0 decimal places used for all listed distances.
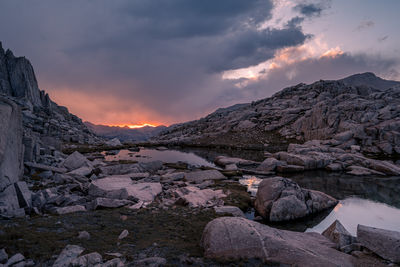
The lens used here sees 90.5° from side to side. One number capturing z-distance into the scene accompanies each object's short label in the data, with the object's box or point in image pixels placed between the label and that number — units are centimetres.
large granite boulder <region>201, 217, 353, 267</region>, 866
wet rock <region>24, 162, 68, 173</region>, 2030
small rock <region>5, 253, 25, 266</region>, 665
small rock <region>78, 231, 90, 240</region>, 931
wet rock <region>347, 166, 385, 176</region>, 3704
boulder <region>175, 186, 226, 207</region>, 1780
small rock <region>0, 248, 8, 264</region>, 671
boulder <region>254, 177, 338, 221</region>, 1662
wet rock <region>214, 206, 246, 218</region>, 1596
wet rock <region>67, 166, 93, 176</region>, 2283
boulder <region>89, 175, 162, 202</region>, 1750
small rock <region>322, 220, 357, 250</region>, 1043
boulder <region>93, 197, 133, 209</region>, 1486
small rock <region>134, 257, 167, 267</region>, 754
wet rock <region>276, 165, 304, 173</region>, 3809
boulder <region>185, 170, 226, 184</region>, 2839
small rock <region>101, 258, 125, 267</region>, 713
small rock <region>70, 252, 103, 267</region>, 704
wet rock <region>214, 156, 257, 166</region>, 4522
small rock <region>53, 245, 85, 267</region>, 705
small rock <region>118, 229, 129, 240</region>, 998
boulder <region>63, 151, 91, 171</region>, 2598
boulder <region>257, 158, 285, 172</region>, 3824
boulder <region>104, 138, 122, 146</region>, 8086
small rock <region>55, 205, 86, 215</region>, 1282
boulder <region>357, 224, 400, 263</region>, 878
